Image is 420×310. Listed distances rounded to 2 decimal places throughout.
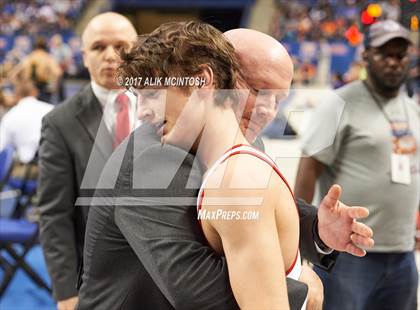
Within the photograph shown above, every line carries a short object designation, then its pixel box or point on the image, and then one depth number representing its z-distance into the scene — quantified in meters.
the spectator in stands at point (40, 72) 5.57
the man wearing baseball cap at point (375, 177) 2.19
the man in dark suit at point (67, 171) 1.94
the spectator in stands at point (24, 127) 4.75
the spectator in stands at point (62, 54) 13.56
